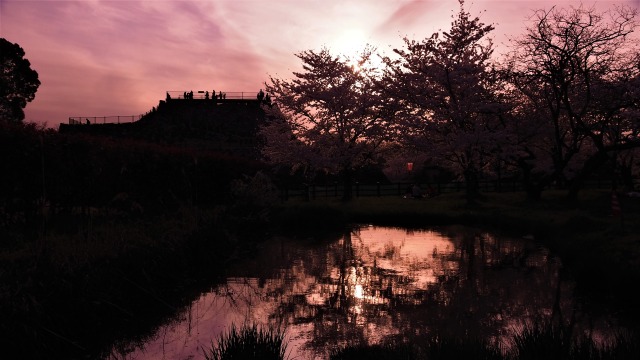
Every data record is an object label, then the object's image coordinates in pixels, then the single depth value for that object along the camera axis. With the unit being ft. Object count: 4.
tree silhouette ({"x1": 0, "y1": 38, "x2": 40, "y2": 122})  156.82
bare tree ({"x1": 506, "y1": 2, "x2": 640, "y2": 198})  75.41
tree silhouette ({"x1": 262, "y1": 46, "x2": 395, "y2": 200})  115.65
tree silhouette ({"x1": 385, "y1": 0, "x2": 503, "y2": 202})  91.66
